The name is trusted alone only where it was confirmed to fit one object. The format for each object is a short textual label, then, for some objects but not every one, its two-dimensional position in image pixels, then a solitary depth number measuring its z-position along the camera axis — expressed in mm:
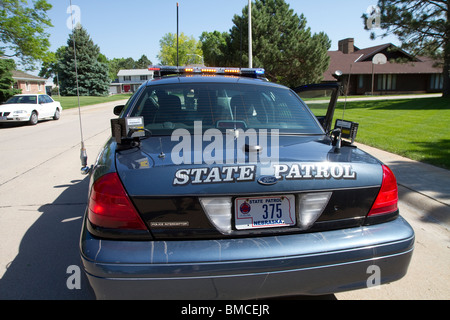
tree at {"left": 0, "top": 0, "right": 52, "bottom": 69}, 24438
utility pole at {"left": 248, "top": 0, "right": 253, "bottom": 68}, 17719
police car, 1894
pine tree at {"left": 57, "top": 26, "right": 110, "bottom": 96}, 50906
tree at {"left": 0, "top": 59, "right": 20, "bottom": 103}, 23219
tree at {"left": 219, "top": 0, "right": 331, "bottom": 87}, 33188
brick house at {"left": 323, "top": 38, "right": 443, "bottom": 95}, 41250
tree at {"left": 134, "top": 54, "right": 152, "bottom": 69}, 154500
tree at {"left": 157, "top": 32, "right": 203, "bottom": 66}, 67562
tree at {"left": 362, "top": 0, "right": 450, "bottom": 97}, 19900
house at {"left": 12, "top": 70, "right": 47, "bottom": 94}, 48319
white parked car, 16672
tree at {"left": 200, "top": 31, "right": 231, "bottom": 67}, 34812
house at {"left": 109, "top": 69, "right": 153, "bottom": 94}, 108312
